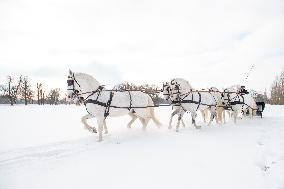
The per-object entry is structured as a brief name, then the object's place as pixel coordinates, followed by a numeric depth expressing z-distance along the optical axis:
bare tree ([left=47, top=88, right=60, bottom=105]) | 72.97
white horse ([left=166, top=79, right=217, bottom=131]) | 11.31
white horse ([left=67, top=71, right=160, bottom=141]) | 9.39
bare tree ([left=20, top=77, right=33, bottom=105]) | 64.25
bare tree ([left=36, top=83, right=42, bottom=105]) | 70.47
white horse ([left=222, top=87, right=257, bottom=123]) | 14.26
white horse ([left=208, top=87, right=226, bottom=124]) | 14.30
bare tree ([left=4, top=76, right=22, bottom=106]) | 64.56
